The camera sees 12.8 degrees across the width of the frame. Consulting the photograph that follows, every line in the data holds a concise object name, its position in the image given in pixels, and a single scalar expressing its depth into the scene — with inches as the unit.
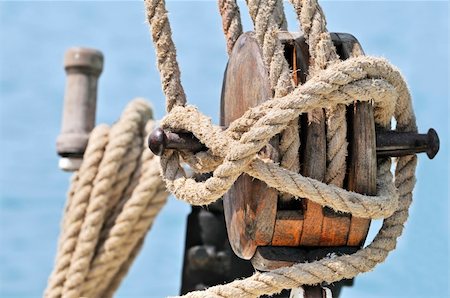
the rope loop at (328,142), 54.2
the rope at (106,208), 75.6
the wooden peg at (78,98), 78.5
